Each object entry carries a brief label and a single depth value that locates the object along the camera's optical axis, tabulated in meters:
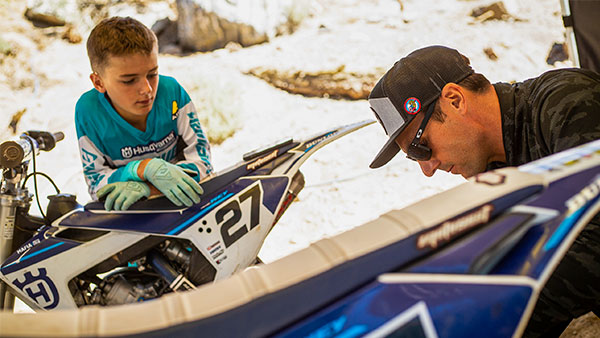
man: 1.76
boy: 2.10
